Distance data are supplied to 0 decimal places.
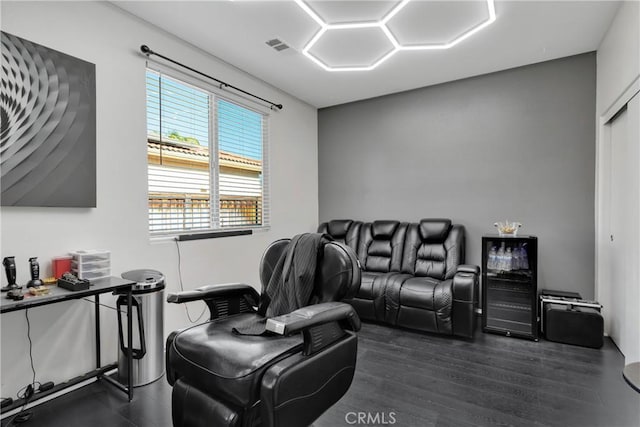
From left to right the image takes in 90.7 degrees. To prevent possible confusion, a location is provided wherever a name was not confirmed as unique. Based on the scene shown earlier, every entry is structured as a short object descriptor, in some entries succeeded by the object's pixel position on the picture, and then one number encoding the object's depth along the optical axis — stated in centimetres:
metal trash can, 225
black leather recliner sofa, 305
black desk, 168
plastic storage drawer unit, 209
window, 282
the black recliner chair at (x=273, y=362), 137
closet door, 233
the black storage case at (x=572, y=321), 279
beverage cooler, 311
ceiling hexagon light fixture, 246
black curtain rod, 258
